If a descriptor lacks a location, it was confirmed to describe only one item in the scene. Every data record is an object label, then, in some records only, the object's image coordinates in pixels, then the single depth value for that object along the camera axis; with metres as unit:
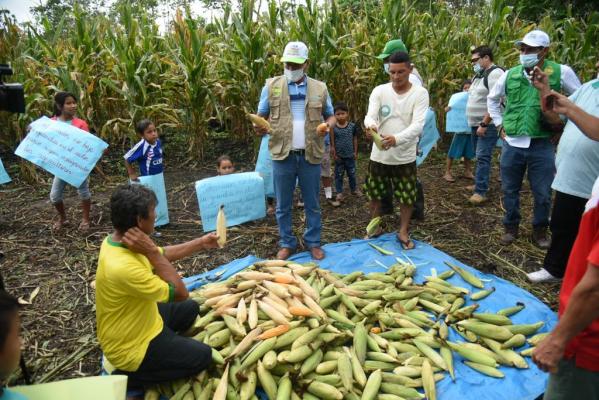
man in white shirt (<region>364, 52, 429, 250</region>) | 4.11
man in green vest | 4.27
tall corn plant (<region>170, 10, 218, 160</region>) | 6.89
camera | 2.51
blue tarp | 2.66
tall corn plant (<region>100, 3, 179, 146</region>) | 6.76
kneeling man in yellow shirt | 2.37
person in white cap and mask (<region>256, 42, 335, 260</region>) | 4.20
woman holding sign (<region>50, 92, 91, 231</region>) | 5.01
